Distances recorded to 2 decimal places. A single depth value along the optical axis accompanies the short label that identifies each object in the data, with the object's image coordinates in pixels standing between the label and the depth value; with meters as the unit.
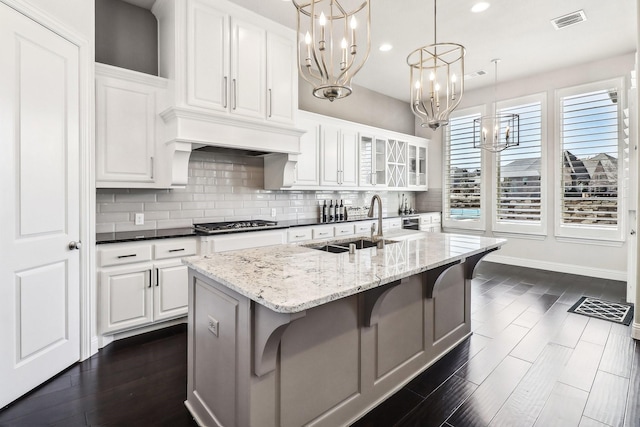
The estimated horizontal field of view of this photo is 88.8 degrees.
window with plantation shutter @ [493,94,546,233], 5.24
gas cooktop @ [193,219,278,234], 3.12
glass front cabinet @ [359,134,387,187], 5.12
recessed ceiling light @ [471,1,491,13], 3.25
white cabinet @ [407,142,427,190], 6.11
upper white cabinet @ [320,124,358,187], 4.55
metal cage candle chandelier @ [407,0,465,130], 2.43
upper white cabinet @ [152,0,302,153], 2.97
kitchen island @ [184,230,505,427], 1.37
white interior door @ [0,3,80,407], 1.98
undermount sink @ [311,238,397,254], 2.37
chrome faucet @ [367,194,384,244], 2.19
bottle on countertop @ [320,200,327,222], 4.88
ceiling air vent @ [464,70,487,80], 5.09
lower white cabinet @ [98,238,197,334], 2.64
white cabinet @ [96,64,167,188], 2.77
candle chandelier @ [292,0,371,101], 1.61
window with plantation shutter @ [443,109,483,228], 5.98
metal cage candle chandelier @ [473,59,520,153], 5.12
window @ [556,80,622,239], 4.57
